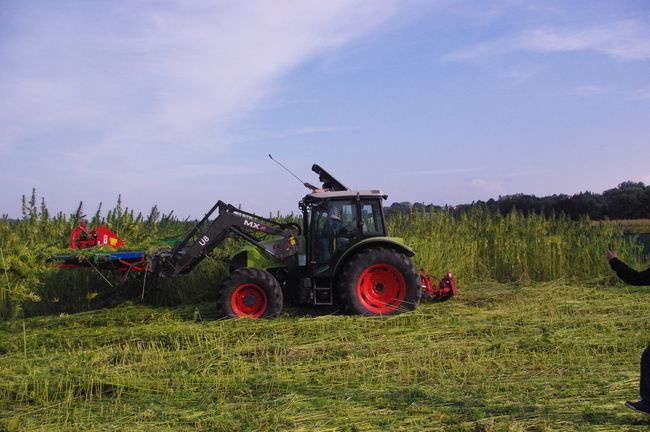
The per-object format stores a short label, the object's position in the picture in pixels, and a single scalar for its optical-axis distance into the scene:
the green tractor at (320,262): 8.45
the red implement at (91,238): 9.10
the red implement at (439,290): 9.30
